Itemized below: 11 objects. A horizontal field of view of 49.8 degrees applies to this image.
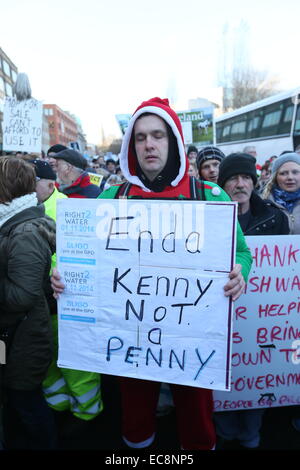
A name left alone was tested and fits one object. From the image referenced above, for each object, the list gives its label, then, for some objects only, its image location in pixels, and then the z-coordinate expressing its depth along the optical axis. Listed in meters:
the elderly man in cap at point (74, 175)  3.69
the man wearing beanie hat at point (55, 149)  4.28
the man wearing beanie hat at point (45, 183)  2.80
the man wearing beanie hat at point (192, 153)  5.71
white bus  10.66
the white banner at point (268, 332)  1.98
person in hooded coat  1.60
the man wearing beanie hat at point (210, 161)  3.14
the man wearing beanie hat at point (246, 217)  2.14
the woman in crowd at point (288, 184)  2.62
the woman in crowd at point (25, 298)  1.69
